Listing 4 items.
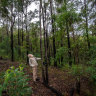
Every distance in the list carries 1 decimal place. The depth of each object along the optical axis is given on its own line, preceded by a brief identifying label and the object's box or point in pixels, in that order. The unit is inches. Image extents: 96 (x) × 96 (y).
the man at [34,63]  215.8
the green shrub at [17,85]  80.0
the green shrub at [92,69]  159.2
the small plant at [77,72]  169.5
